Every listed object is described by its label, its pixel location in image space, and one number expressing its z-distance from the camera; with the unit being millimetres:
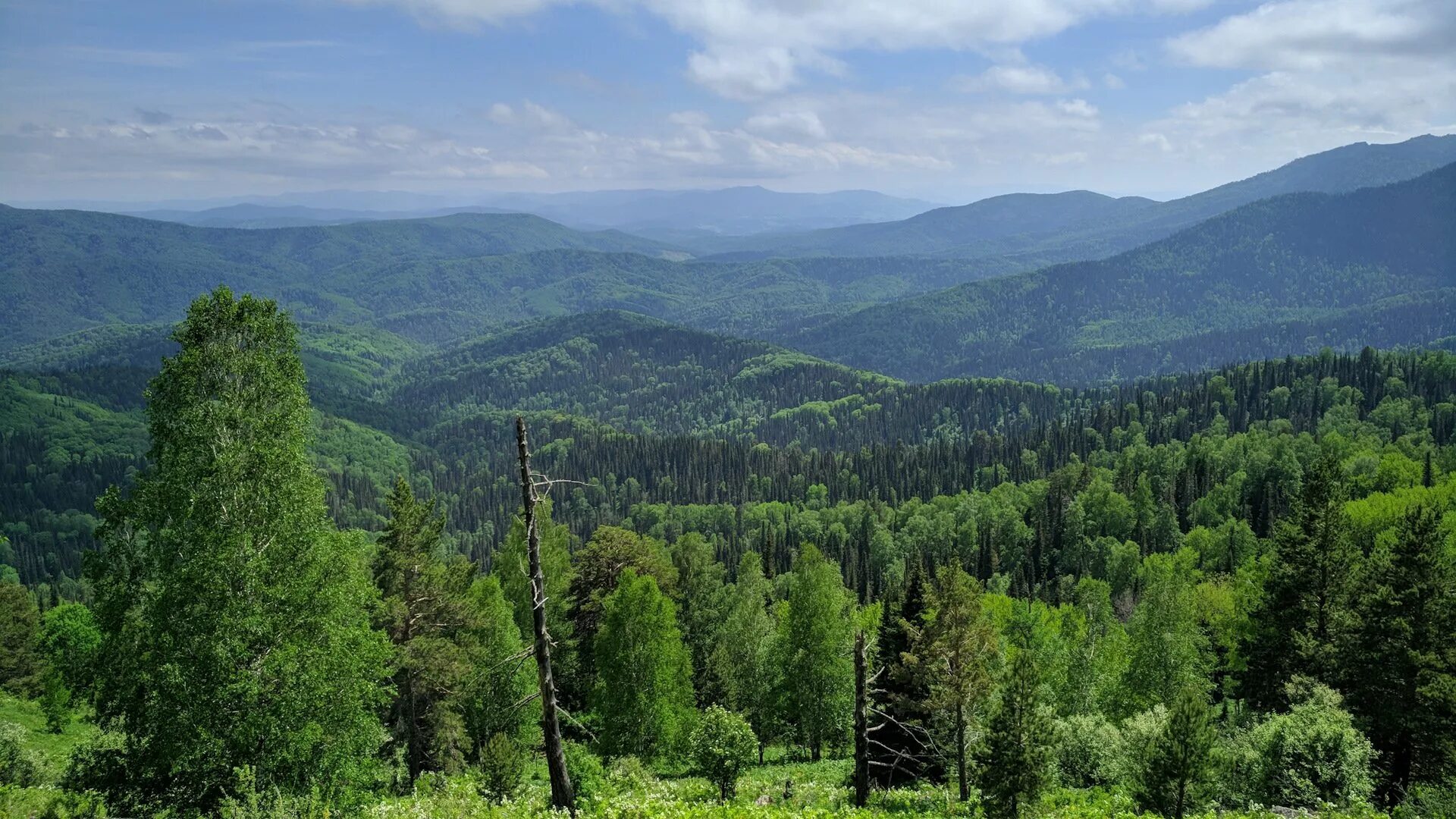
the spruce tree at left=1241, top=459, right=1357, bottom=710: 42500
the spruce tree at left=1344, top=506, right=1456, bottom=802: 35188
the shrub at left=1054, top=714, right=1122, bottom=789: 40375
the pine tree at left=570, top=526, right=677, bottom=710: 59844
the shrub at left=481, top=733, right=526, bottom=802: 30531
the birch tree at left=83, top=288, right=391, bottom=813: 18516
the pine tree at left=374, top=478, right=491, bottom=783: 36094
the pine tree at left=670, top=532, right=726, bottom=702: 65875
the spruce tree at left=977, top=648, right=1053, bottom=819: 29016
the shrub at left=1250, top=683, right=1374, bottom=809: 31125
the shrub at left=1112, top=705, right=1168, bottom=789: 33062
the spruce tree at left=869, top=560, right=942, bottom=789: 40156
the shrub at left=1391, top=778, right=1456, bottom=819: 23969
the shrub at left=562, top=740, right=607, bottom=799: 33688
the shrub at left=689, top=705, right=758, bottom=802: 35781
